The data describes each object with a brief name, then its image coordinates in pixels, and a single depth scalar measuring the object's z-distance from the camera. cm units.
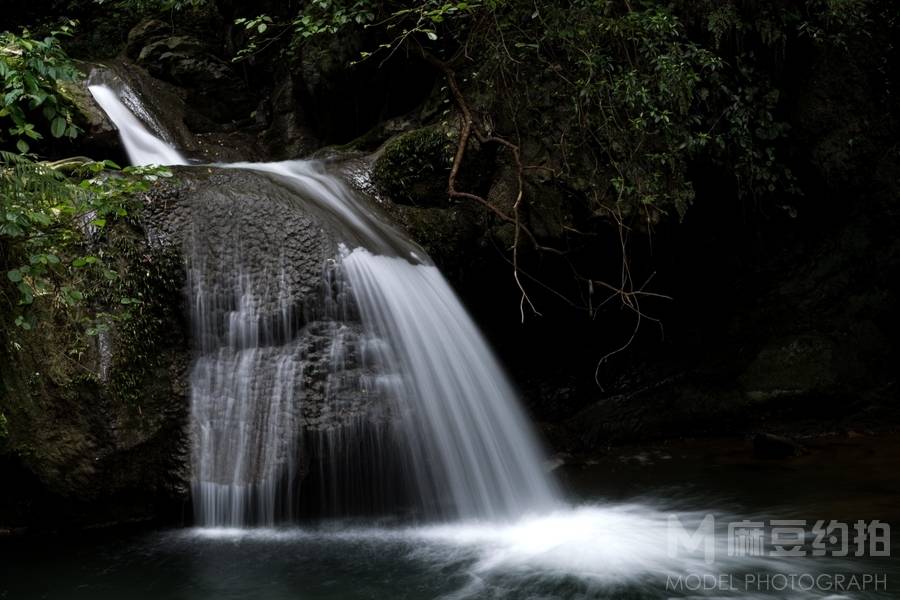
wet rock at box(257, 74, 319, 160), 841
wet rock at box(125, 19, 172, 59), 960
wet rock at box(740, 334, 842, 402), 720
